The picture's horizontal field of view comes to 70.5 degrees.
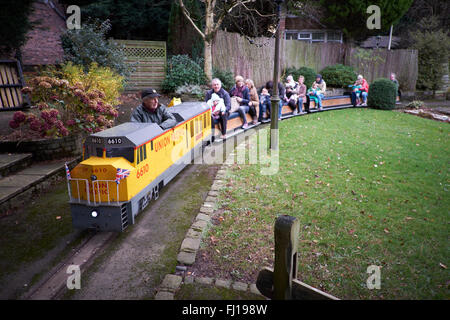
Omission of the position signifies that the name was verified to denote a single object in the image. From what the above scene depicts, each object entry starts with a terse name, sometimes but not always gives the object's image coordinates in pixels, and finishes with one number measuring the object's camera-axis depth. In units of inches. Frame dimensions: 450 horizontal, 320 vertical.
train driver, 237.0
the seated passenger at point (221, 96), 360.2
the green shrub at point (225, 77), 604.6
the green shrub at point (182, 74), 565.0
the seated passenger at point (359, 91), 655.8
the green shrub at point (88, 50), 424.5
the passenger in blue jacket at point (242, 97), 432.1
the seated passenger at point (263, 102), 484.1
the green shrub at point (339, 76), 807.1
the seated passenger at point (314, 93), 586.6
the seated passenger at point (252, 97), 444.1
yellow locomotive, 171.9
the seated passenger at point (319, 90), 589.3
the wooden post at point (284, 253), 96.2
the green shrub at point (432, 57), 829.8
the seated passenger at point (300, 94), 557.0
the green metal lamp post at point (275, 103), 287.3
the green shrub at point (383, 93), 611.0
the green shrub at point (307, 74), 752.3
